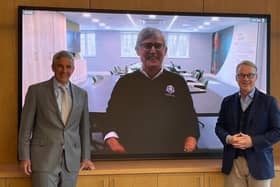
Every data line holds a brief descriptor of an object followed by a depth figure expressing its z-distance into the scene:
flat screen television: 3.55
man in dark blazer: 3.02
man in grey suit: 2.91
